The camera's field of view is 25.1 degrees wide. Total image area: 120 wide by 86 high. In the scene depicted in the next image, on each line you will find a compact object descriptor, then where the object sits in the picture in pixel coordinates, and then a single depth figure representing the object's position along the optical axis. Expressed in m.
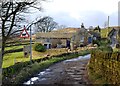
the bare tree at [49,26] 86.74
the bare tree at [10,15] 17.39
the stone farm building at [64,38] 66.62
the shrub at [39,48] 56.99
